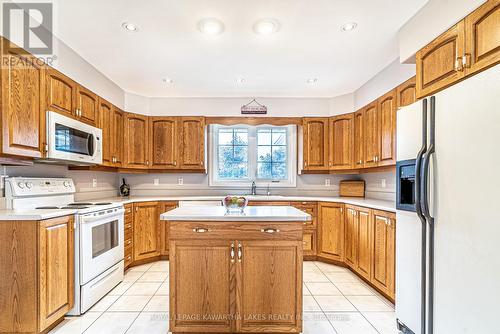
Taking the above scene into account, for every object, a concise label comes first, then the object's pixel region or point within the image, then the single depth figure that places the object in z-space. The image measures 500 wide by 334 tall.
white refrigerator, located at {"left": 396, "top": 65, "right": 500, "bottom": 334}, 1.25
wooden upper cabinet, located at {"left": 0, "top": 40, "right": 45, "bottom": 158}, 1.92
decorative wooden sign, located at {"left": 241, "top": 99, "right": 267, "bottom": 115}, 4.24
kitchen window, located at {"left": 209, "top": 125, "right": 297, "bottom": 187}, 4.46
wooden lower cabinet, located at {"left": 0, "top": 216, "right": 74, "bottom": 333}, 1.89
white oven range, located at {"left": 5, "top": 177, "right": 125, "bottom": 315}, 2.29
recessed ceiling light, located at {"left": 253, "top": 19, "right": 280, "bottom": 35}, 2.24
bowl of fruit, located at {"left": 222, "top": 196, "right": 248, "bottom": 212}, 2.13
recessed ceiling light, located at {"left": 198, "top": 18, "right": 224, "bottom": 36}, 2.25
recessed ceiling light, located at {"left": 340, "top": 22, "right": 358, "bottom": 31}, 2.27
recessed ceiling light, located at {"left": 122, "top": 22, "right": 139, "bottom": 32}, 2.29
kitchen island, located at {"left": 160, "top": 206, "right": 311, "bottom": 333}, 1.87
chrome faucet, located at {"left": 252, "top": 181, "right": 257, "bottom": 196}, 4.32
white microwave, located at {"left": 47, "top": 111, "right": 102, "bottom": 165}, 2.33
